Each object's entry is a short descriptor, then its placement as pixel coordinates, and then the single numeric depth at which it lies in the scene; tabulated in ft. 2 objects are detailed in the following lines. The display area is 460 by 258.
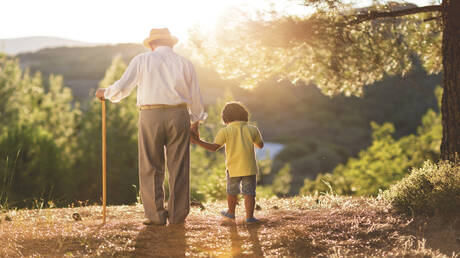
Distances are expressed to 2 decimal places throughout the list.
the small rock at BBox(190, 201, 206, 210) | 22.07
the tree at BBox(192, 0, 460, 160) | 22.13
